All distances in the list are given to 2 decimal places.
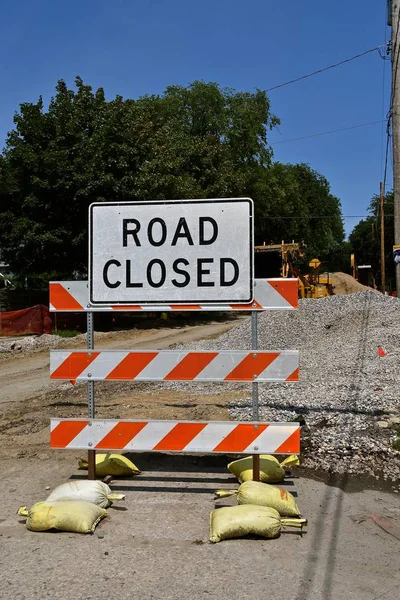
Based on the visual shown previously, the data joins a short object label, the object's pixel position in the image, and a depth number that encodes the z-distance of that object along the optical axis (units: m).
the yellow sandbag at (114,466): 5.39
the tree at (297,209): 47.88
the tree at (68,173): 23.28
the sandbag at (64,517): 4.21
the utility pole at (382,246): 35.53
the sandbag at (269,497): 4.43
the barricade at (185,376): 4.89
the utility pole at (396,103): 14.39
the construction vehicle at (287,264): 31.41
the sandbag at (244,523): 4.07
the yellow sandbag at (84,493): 4.57
